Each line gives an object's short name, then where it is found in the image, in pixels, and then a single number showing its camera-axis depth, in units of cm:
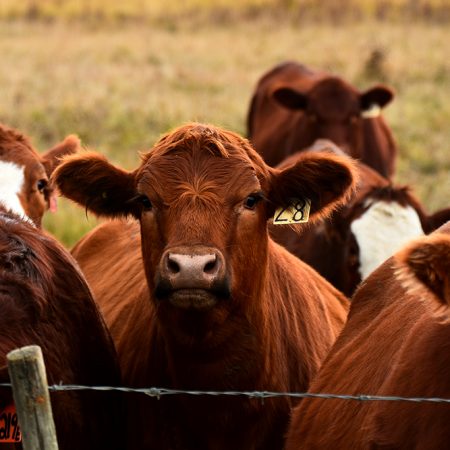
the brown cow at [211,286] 955
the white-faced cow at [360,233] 1570
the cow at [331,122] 2531
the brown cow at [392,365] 682
